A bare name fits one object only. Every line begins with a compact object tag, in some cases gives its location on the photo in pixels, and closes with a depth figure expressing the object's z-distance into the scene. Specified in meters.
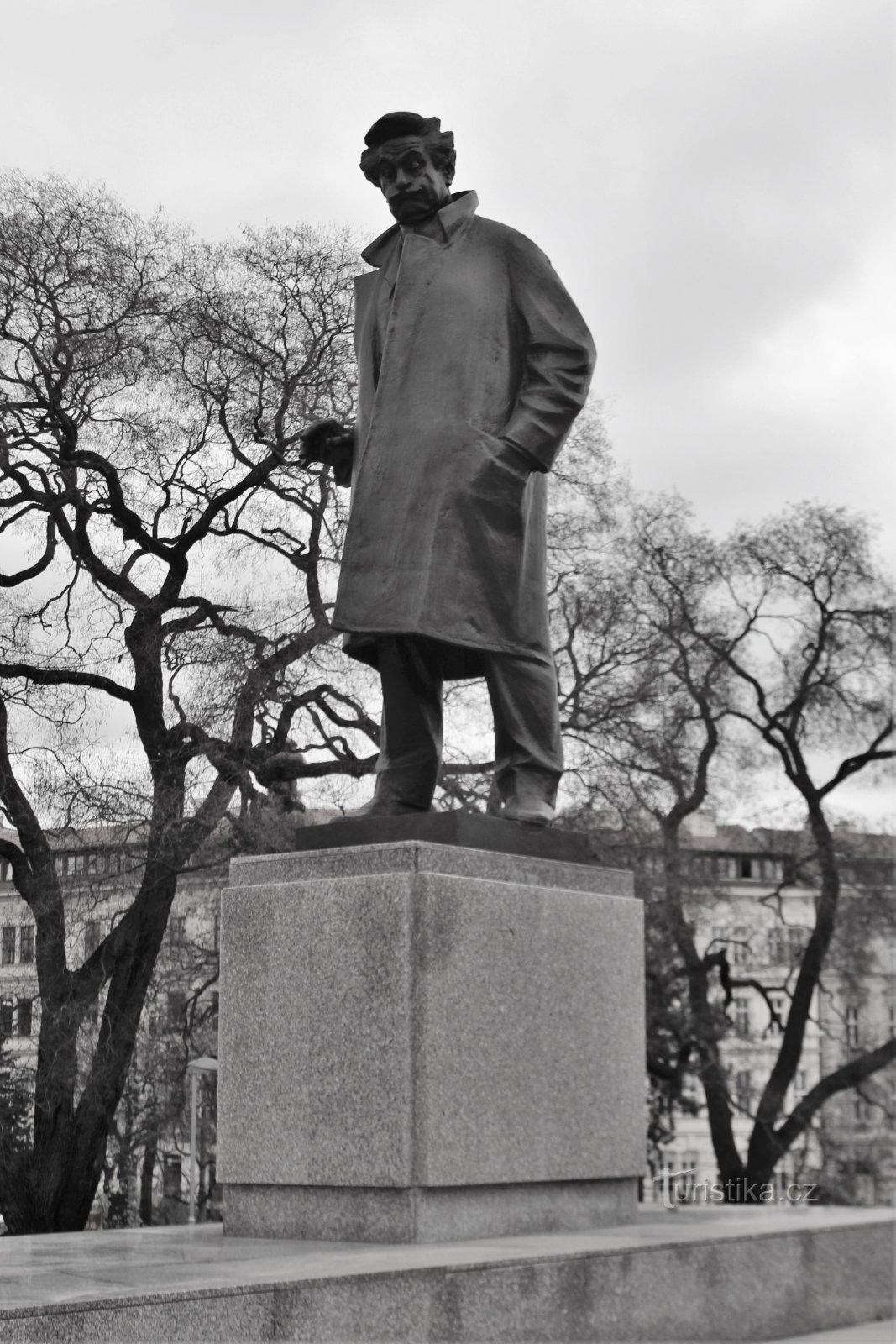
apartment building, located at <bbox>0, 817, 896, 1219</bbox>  19.49
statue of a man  5.79
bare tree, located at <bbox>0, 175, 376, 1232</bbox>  18.33
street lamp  19.34
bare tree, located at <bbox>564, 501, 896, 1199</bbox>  23.00
